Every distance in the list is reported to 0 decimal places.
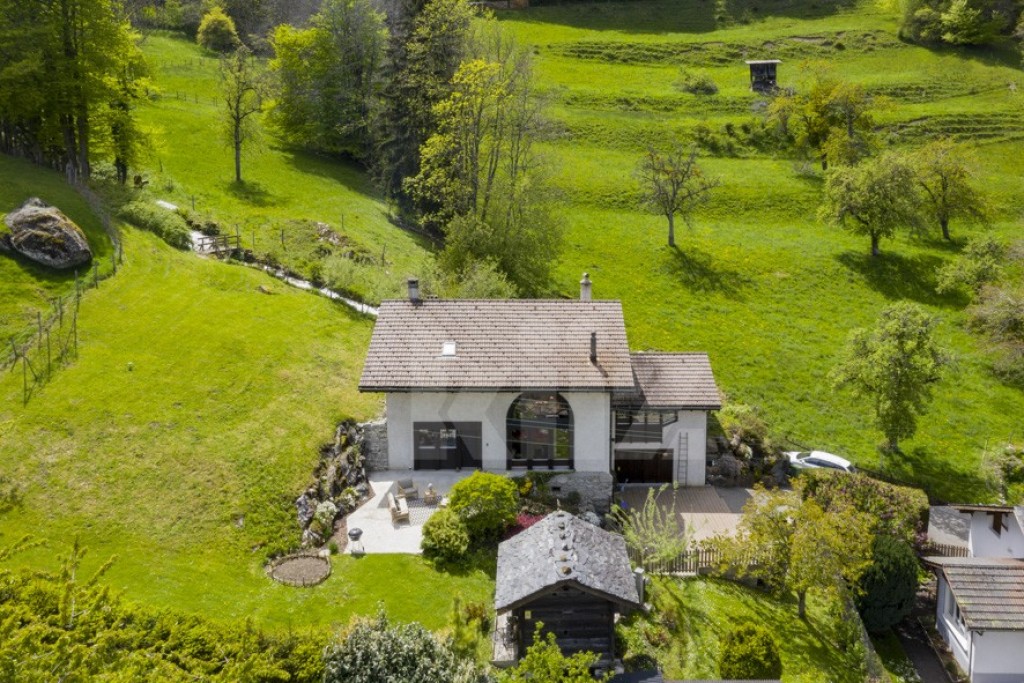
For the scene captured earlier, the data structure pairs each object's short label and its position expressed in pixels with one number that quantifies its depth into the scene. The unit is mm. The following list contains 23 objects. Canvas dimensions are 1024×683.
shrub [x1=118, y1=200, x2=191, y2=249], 45781
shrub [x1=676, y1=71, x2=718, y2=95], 78250
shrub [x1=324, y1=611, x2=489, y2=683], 21250
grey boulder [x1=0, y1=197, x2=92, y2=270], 38719
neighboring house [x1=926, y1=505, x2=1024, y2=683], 29594
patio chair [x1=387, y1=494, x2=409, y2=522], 30984
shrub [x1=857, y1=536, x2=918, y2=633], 30719
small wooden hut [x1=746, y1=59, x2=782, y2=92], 78375
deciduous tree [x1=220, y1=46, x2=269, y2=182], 59750
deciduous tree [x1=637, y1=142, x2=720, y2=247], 57250
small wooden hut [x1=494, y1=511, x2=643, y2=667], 23547
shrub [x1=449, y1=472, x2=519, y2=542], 29844
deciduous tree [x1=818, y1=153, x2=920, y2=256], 54500
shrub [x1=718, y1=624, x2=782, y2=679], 24531
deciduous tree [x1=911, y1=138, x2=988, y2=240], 57531
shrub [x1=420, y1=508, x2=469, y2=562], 28984
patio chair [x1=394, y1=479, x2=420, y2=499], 32312
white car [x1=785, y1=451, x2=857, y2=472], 38344
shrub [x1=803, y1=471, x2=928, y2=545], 33375
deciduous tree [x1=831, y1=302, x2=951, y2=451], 39000
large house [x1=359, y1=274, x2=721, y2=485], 33438
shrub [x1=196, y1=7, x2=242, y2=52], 87712
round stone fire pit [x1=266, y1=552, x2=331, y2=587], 27203
